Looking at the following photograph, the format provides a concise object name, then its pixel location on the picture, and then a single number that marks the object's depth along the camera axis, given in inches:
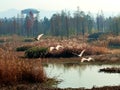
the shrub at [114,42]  2146.3
